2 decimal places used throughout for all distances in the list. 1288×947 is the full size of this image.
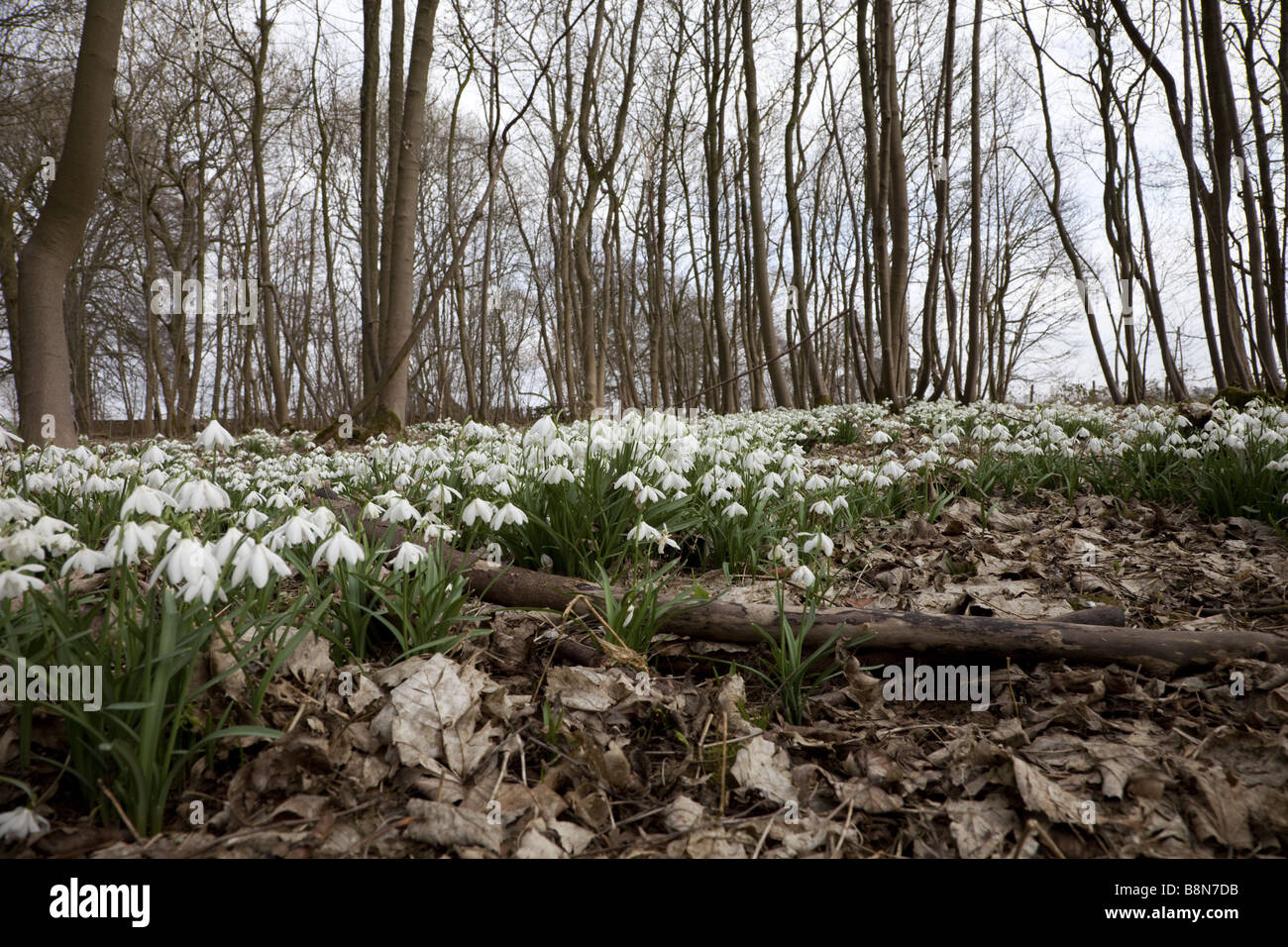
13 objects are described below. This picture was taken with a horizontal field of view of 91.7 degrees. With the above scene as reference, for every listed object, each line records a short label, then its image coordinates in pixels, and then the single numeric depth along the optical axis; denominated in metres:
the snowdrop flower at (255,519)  1.85
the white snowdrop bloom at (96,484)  2.12
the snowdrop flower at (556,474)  2.84
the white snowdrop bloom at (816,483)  4.05
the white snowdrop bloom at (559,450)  3.03
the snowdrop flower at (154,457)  2.63
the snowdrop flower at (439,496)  2.67
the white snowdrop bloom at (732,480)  3.27
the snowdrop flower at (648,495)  2.64
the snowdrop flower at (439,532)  2.30
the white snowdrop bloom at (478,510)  2.58
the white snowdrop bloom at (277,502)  2.82
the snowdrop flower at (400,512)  2.23
